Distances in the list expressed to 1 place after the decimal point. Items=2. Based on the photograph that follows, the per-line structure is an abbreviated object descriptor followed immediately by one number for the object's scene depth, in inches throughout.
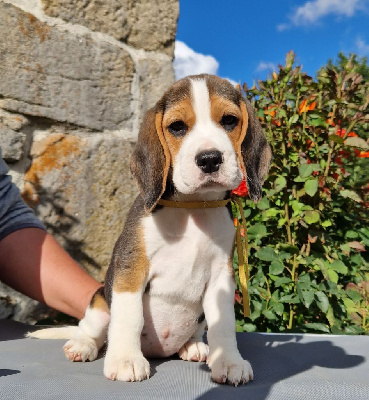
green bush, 29.7
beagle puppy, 18.0
